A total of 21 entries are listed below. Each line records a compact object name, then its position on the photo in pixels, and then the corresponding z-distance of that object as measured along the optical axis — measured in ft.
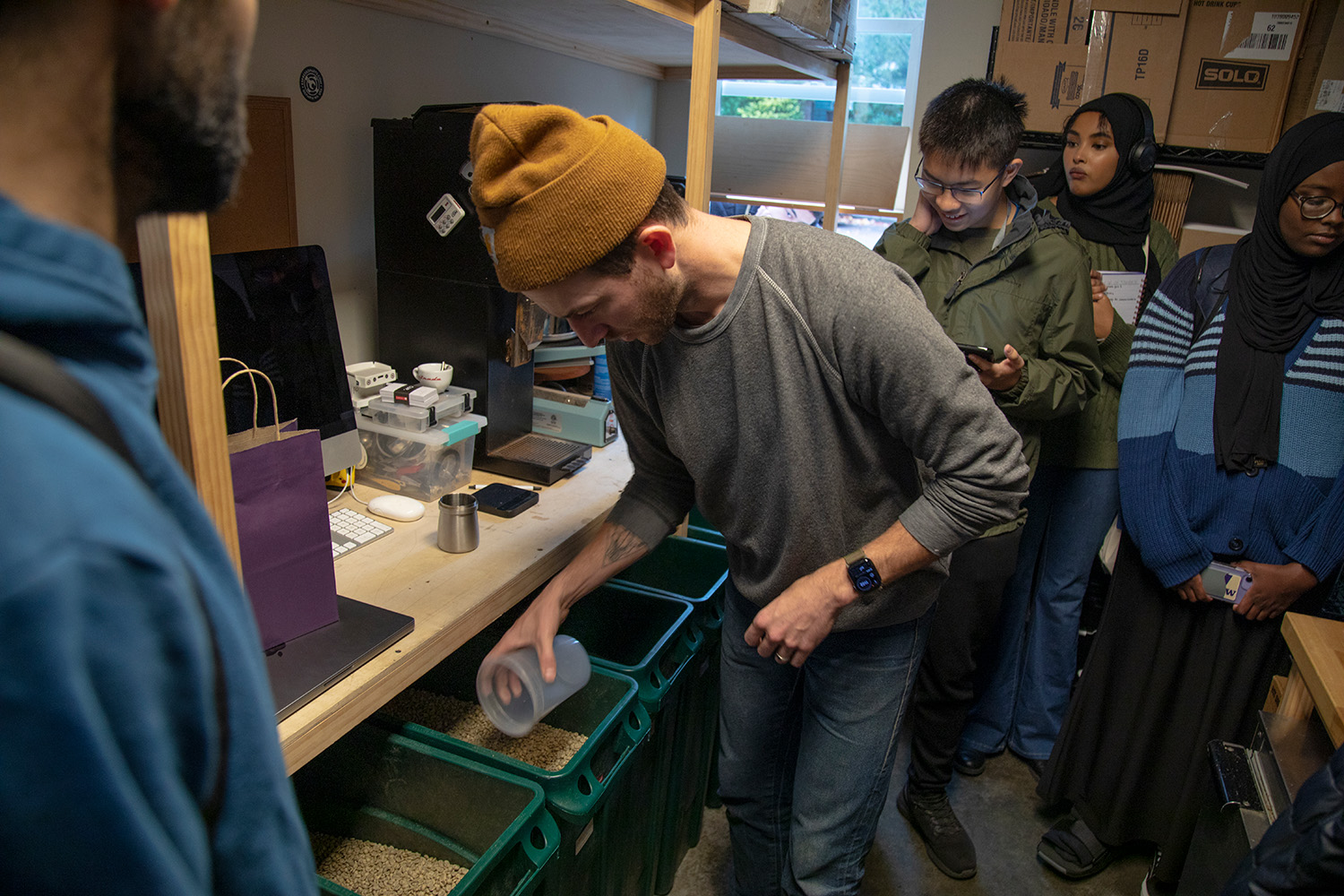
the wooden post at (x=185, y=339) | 2.38
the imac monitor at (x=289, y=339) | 4.58
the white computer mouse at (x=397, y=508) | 5.31
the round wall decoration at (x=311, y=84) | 5.58
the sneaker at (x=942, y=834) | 6.43
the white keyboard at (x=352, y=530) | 4.91
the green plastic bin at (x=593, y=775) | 4.07
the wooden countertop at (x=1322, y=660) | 3.88
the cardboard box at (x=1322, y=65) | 7.63
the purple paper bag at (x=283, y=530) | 3.46
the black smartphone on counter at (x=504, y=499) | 5.46
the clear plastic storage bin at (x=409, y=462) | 5.61
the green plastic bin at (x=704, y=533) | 6.90
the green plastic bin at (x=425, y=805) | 3.88
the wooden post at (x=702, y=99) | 5.35
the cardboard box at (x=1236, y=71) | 7.77
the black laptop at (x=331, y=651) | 3.51
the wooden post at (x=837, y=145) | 8.48
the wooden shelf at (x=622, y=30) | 5.77
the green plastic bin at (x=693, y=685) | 5.82
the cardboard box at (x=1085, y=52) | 7.97
